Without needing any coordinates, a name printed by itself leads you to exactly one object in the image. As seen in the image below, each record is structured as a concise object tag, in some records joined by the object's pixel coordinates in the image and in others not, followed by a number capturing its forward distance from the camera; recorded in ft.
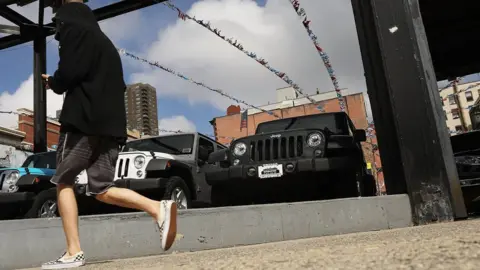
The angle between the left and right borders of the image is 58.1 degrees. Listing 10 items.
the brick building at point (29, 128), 91.68
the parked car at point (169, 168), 21.24
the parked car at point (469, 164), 20.74
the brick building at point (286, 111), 154.07
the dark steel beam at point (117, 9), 39.11
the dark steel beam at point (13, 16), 39.19
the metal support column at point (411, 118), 14.79
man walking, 9.12
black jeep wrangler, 19.67
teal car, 21.29
